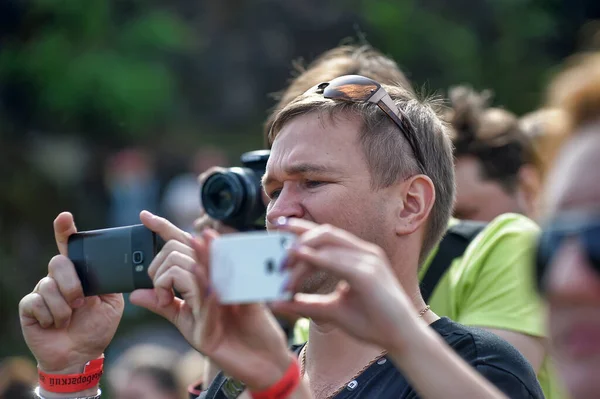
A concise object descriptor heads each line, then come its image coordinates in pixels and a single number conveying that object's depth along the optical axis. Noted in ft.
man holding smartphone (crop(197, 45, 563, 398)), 19.54
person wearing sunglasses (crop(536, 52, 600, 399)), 8.77
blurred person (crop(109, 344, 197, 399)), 30.04
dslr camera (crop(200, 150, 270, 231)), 20.30
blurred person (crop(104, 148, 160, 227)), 71.31
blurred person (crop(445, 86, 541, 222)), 25.79
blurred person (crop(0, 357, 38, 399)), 28.02
